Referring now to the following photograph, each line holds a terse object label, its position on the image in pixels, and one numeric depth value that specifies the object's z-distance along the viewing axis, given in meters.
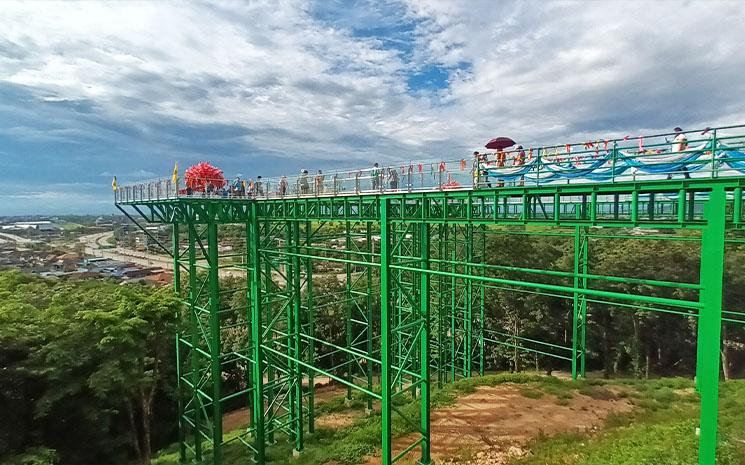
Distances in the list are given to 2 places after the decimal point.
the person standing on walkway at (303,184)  14.00
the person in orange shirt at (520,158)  9.66
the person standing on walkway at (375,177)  11.93
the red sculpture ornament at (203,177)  14.17
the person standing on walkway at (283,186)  14.77
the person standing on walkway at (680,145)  7.80
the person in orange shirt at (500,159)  10.02
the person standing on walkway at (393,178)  11.62
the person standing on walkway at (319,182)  13.43
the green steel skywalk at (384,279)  6.68
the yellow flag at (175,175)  13.62
